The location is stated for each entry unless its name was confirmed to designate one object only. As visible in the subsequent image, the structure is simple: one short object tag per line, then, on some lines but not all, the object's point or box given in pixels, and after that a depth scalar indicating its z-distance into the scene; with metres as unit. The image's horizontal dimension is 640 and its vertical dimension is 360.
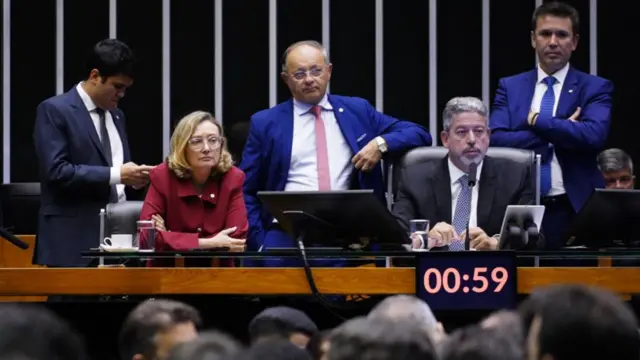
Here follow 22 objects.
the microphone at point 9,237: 12.04
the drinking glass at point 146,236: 12.33
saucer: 11.89
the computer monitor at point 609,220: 11.63
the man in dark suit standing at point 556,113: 14.51
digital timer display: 11.17
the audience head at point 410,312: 8.16
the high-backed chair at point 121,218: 13.56
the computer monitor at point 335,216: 11.50
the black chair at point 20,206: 16.39
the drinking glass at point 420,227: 12.39
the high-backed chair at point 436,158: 13.83
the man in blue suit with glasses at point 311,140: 14.31
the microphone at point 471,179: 12.42
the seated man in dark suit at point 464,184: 13.61
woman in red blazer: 13.31
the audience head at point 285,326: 9.07
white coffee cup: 12.62
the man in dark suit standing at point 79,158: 14.19
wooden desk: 11.58
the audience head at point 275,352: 5.97
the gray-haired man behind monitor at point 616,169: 15.76
